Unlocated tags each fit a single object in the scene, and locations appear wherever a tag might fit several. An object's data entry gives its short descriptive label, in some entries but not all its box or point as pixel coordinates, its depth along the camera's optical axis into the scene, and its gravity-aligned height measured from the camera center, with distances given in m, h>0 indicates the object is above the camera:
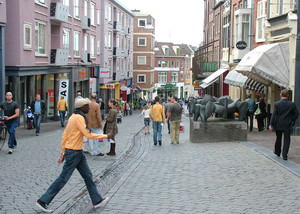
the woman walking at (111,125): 13.16 -1.25
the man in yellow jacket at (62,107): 24.27 -1.45
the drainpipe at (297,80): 17.55 -0.01
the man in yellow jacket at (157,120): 16.27 -1.37
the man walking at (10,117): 13.02 -1.04
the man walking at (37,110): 19.17 -1.29
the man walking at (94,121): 12.63 -1.12
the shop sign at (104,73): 42.78 +0.46
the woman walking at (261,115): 20.83 -1.51
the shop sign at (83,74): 36.73 +0.32
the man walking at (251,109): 20.80 -1.25
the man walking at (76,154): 6.96 -1.09
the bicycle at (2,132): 13.43 -1.59
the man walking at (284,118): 11.35 -0.90
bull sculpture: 16.42 -1.01
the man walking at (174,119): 16.22 -1.33
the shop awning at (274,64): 19.23 +0.62
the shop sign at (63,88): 27.19 -0.56
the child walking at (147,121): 21.94 -1.89
